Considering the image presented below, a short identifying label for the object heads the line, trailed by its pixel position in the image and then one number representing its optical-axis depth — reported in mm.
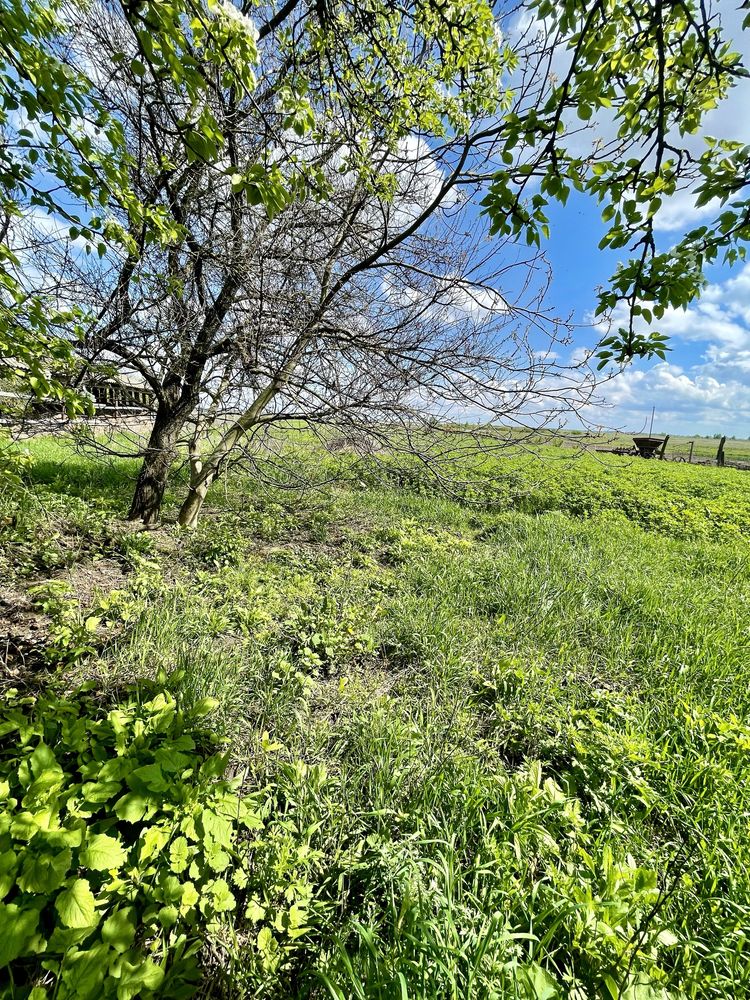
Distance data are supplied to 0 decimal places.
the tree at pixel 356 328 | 3635
